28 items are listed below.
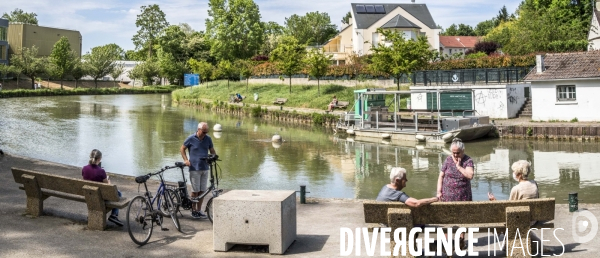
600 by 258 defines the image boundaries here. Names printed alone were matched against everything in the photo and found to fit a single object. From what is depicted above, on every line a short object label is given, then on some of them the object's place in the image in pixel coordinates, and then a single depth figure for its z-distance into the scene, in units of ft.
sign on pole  293.84
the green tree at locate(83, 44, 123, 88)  321.93
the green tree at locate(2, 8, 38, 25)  497.54
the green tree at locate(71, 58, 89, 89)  311.74
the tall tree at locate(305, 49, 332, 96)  166.71
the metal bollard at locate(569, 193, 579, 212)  33.71
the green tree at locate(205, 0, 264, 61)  271.69
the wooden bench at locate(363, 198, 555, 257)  24.30
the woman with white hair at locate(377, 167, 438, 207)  25.08
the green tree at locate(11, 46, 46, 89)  296.30
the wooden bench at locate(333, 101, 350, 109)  146.61
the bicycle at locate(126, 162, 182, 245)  28.73
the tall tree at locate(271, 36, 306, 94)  180.04
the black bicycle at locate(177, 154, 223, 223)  33.63
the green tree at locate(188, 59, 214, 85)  247.91
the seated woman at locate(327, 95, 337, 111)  146.75
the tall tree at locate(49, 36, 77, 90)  303.27
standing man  34.50
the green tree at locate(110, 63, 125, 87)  336.29
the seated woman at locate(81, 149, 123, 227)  31.91
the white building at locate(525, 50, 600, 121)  101.24
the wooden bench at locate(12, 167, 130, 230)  30.53
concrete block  26.99
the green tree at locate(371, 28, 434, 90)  132.46
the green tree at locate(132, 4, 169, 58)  355.15
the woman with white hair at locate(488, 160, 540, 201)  25.95
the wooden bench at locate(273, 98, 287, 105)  174.70
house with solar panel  223.51
